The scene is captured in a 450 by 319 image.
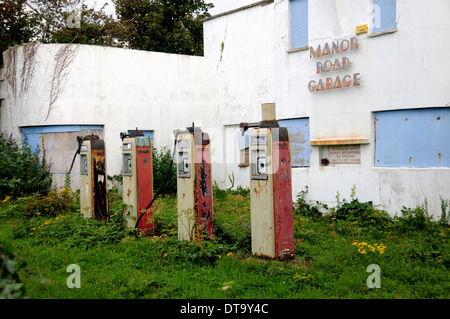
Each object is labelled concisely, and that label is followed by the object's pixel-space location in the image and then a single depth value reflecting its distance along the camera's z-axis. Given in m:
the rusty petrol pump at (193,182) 6.52
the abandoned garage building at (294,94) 8.13
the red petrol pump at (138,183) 7.53
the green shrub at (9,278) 2.39
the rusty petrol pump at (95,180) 8.34
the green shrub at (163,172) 12.39
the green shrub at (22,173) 11.10
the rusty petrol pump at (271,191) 5.82
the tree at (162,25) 19.48
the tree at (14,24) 15.56
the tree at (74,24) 16.08
